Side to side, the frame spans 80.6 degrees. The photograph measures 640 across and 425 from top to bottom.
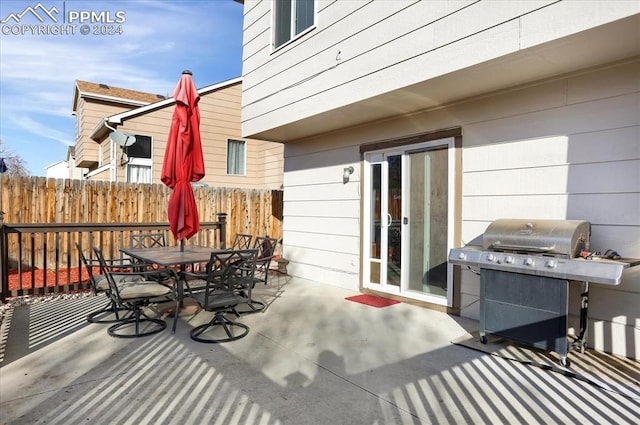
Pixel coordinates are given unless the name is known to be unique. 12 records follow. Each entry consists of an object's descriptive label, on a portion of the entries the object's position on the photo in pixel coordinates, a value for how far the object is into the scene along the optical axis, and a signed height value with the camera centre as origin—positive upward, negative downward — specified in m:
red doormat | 4.86 -1.26
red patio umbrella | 4.32 +0.51
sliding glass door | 4.55 -0.19
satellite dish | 9.02 +1.55
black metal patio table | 3.87 -0.59
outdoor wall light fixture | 5.74 +0.50
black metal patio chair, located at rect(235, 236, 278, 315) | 4.41 -1.25
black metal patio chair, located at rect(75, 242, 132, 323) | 3.89 -1.10
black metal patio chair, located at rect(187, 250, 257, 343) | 3.46 -0.88
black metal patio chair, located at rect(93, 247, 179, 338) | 3.60 -0.91
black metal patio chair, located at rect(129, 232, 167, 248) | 5.72 -0.56
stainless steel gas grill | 2.84 -0.51
